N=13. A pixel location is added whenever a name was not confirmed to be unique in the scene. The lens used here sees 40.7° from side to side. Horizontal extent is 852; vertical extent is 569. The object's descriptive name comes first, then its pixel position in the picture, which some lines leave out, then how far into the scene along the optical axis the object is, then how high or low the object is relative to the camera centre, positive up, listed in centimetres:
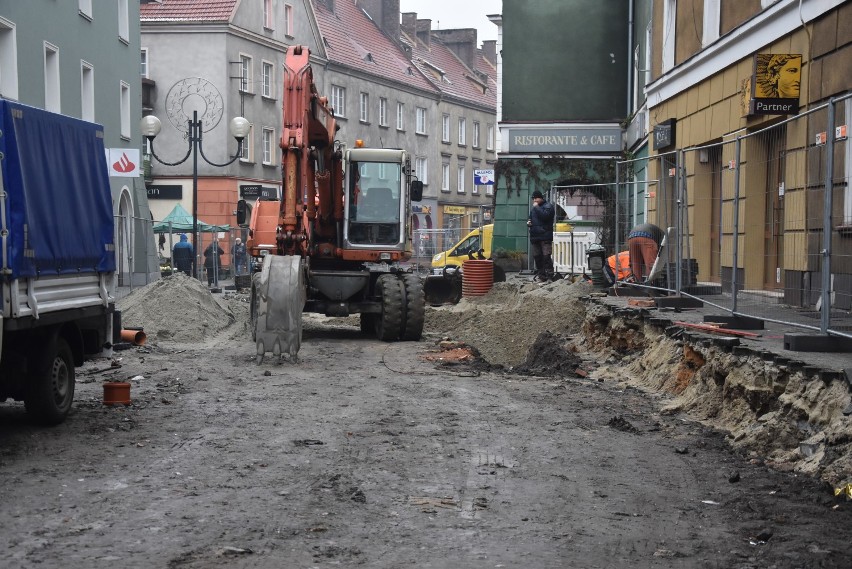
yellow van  3494 -90
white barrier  2495 -66
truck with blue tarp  869 -32
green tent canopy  3617 -21
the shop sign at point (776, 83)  1397 +169
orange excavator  1683 -5
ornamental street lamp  2475 +193
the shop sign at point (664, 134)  2159 +162
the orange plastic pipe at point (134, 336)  1183 -123
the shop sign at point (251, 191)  2951 +70
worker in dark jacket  2308 -20
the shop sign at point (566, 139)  3294 +231
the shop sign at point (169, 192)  4647 +103
